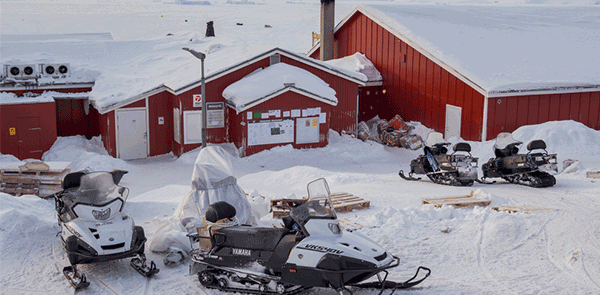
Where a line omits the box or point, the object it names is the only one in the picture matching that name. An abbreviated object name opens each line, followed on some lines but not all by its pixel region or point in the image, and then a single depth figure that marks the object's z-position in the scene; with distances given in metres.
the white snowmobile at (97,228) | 9.00
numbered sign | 23.39
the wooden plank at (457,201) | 12.81
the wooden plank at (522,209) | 11.95
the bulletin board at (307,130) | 24.14
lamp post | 21.64
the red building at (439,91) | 23.52
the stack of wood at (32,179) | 17.78
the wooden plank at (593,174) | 16.75
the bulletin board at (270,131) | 23.25
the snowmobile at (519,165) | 15.66
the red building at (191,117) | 23.25
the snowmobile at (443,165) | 16.38
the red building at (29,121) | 23.26
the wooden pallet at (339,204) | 12.49
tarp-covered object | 11.30
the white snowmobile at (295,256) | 7.74
